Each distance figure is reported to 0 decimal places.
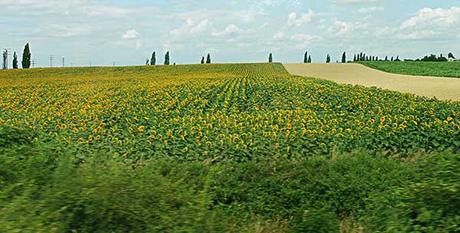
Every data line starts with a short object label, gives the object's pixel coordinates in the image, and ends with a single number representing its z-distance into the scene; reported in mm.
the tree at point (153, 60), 89438
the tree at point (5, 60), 78425
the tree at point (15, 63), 77775
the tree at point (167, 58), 92562
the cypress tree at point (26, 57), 75750
